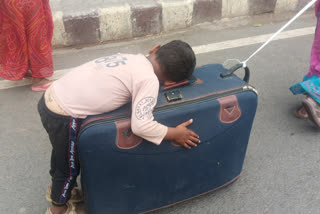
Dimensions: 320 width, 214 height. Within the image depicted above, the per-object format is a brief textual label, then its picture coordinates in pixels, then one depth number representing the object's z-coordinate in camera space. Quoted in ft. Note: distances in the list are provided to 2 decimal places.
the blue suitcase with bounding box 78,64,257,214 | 4.06
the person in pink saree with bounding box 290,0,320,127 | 6.78
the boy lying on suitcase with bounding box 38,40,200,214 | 4.06
